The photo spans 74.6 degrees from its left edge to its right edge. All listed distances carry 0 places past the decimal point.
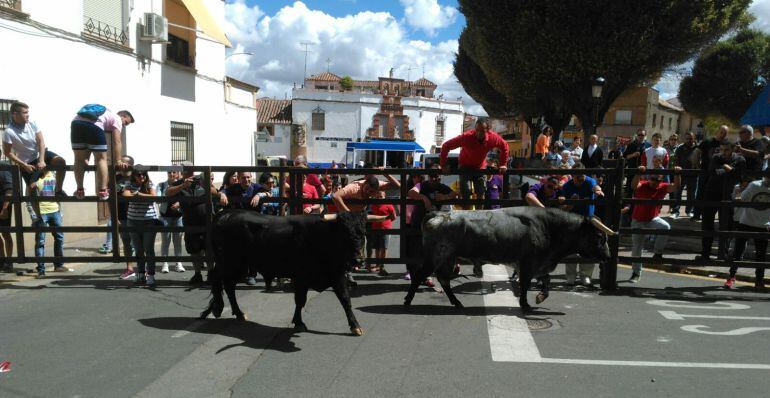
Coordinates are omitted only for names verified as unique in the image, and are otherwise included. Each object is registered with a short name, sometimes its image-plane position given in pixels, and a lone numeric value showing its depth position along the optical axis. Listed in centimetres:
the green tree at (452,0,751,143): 1639
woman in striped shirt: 710
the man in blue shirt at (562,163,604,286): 701
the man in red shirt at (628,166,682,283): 744
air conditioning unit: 1394
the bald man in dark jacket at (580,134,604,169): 1145
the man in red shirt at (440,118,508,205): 739
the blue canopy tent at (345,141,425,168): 3278
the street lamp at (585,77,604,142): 1522
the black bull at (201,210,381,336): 508
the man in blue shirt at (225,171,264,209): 713
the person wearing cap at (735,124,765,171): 901
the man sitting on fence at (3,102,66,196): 738
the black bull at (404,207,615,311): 590
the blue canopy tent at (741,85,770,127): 1377
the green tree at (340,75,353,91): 5988
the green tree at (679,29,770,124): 2872
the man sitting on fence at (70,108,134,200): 703
